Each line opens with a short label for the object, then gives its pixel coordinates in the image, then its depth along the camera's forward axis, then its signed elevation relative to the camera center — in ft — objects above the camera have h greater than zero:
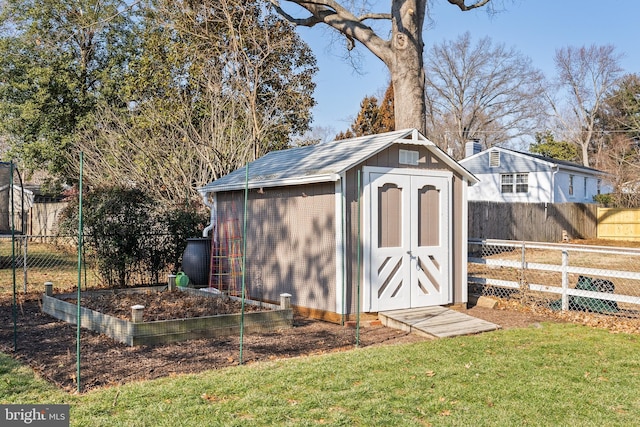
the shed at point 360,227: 29.55 +0.12
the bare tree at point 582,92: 152.56 +37.31
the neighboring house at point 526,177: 98.94 +9.28
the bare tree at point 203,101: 55.22 +13.99
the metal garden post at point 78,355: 17.30 -3.85
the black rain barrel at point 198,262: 39.63 -2.26
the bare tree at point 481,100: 150.10 +33.85
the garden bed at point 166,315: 24.30 -4.02
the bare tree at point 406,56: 44.37 +13.75
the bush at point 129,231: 40.98 -0.11
